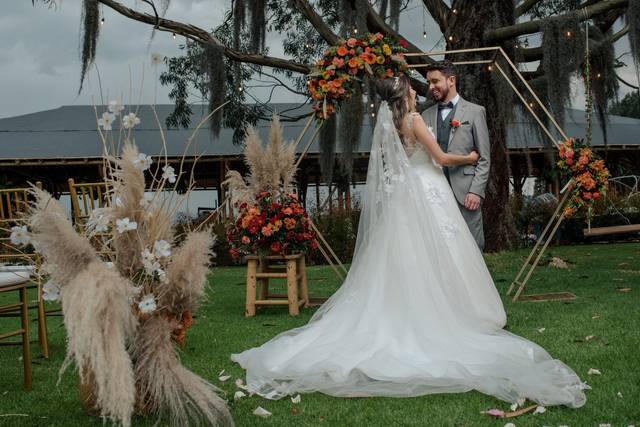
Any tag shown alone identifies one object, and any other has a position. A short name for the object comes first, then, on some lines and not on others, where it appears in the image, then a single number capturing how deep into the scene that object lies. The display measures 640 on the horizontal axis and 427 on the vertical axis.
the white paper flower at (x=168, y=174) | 2.79
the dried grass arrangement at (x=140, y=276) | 2.50
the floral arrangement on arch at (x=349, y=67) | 6.11
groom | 5.04
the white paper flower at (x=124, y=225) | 2.69
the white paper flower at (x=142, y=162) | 2.72
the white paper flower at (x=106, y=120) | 2.83
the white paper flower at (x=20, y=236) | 2.70
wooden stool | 6.05
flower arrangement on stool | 6.07
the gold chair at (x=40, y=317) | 4.14
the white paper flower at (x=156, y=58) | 2.71
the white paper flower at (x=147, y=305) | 2.66
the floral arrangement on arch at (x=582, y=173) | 5.98
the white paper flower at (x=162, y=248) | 2.74
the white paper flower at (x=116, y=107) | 2.85
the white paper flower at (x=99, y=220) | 2.74
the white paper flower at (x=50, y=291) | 2.65
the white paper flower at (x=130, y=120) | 2.83
